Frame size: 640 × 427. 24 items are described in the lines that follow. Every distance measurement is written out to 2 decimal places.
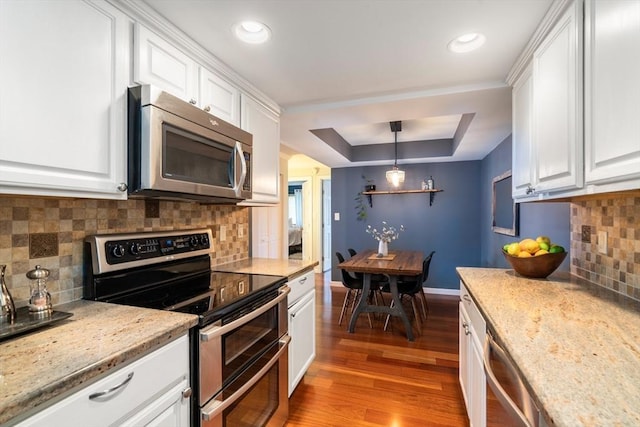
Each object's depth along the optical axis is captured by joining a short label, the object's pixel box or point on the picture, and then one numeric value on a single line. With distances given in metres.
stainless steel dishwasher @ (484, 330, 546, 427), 0.77
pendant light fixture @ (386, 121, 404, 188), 3.70
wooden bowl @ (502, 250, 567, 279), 1.61
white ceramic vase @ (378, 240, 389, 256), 3.75
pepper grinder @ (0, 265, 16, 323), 1.00
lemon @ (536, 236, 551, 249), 1.66
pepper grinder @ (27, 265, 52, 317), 1.03
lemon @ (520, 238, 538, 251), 1.71
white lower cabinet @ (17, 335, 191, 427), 0.71
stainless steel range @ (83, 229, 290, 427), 1.16
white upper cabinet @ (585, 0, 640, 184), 0.87
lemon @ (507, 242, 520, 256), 1.74
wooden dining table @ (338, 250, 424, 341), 2.93
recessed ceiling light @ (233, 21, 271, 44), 1.47
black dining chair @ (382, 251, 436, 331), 3.28
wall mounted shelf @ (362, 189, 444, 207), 4.65
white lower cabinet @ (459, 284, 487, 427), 1.35
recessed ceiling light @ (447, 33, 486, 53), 1.55
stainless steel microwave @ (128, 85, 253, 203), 1.26
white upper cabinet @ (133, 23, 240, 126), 1.33
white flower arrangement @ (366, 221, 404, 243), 4.90
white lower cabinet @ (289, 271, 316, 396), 1.94
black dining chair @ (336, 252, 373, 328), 3.43
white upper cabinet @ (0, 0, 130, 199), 0.91
